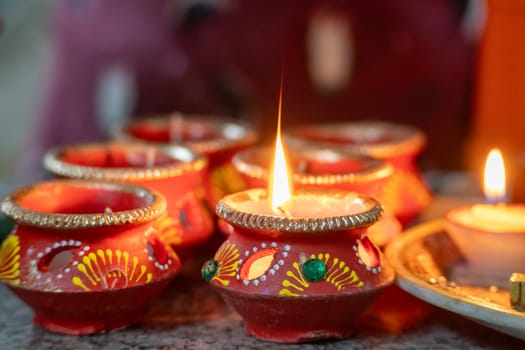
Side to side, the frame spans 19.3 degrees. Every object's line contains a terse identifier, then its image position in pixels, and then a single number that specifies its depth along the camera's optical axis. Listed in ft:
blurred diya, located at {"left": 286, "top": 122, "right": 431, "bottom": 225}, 2.05
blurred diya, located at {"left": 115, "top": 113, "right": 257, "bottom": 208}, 2.08
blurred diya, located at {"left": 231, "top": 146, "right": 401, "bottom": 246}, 1.86
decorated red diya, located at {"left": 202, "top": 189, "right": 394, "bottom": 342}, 1.65
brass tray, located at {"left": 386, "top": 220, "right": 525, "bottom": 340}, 1.65
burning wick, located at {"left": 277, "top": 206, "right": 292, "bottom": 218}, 1.73
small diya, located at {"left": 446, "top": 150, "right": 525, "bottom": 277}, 1.88
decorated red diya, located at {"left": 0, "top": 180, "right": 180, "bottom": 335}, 1.67
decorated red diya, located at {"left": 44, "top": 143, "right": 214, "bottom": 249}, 1.86
